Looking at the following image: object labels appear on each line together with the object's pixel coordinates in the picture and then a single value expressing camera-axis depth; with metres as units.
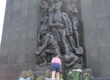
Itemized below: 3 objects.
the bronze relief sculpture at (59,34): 11.03
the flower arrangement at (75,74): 8.62
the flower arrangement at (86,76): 8.62
